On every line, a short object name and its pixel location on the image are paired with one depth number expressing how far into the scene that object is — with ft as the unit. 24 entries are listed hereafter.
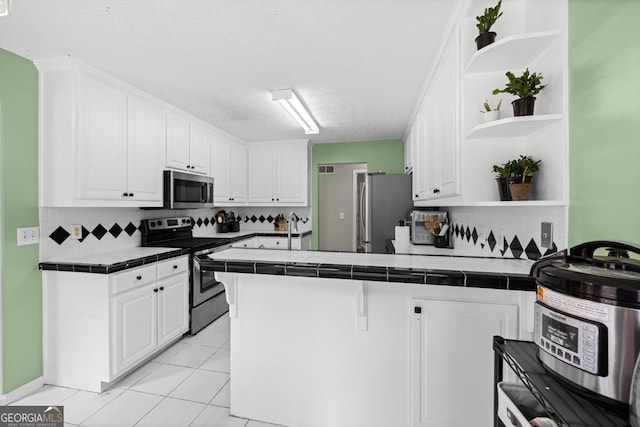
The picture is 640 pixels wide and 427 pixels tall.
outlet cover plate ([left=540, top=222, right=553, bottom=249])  4.46
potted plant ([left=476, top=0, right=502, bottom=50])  4.39
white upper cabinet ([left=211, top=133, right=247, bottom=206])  12.84
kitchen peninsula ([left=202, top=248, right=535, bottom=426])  4.72
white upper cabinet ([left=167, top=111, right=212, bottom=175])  10.07
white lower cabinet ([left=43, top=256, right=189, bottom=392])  6.89
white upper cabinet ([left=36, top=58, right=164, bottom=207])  6.91
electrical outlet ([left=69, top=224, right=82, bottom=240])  7.81
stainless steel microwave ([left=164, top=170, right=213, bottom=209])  9.65
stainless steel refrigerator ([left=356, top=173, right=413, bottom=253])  11.81
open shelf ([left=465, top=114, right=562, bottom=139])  4.18
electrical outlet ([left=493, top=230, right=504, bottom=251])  6.13
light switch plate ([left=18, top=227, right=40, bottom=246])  6.65
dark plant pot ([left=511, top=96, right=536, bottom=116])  4.26
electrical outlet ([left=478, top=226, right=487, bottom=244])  7.00
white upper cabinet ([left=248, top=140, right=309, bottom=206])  14.80
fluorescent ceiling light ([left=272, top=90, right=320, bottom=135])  8.58
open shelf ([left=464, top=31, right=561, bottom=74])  4.14
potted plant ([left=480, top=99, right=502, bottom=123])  4.65
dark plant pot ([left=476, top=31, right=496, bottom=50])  4.50
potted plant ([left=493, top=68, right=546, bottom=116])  4.17
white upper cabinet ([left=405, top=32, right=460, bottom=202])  5.56
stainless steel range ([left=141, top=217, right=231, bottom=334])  9.89
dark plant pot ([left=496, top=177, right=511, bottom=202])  4.67
